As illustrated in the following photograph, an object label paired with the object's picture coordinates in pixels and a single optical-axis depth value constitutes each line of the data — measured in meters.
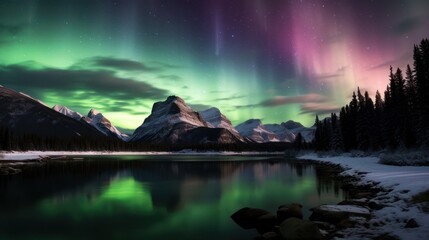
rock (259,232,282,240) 16.09
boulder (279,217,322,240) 15.18
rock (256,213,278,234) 19.25
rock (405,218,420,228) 15.21
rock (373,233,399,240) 14.06
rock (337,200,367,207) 22.26
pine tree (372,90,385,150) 85.50
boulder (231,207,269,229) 20.74
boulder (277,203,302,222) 20.55
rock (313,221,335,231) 17.35
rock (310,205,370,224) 18.80
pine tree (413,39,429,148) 57.66
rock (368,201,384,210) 20.39
